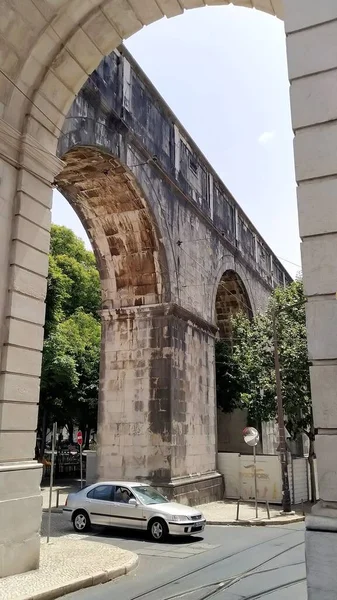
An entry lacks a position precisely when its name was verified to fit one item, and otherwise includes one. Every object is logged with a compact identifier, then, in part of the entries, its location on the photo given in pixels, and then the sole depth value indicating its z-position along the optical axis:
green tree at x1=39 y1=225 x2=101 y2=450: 25.64
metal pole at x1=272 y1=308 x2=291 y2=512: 17.70
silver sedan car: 11.52
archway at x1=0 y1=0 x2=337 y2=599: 7.96
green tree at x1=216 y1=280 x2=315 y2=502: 20.86
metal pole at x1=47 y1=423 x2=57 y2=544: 10.02
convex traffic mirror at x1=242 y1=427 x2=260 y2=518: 16.88
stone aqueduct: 16.22
